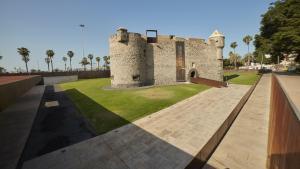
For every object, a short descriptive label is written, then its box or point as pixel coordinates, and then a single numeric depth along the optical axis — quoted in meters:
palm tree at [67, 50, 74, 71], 90.19
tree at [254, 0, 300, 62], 18.05
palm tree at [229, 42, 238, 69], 72.16
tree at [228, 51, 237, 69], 90.82
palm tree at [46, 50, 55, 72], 66.75
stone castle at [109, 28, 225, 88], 26.77
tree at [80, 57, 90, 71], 97.43
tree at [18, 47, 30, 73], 53.23
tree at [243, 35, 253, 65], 65.77
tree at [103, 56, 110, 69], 95.76
